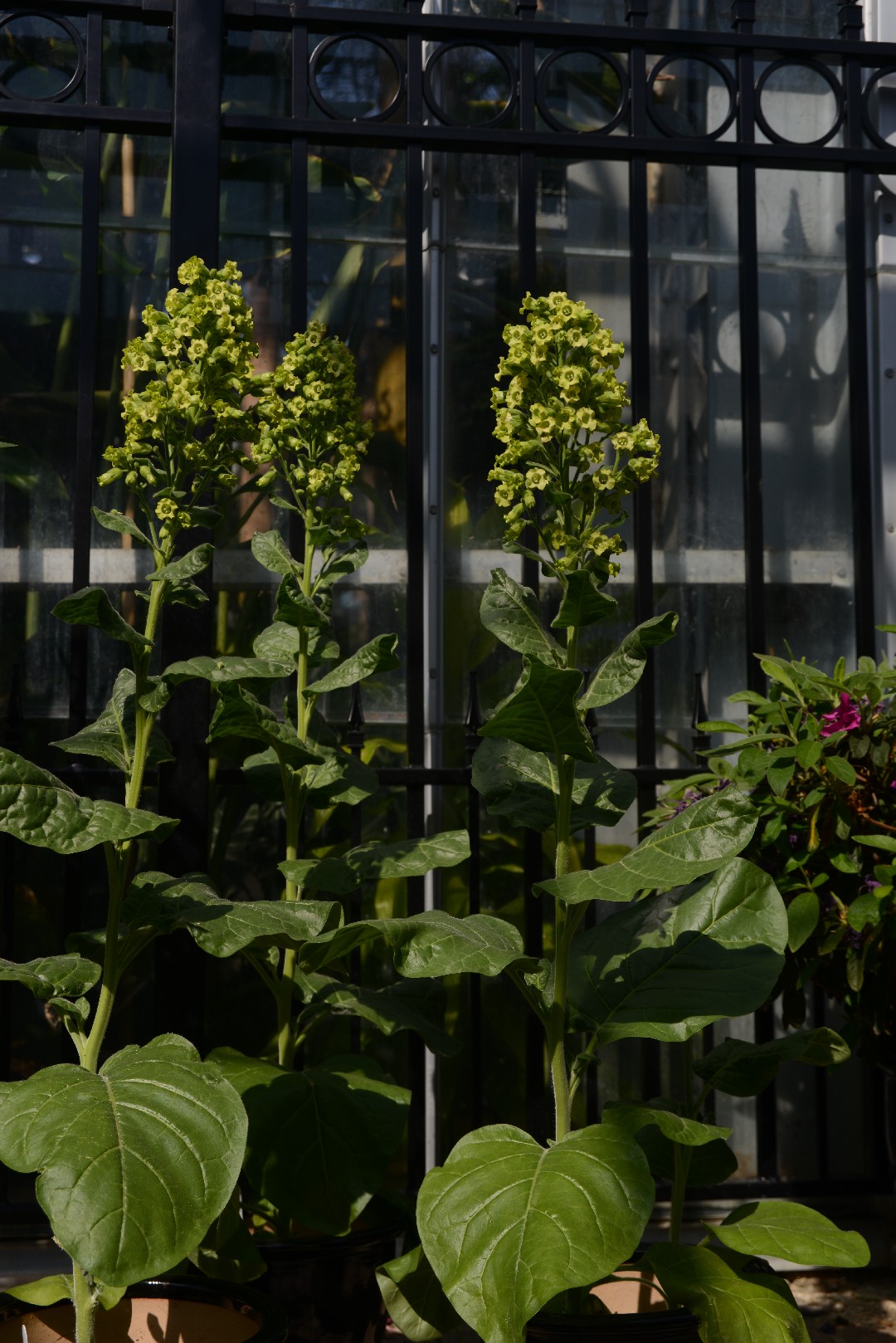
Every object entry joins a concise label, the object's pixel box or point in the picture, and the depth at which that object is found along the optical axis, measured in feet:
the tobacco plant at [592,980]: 7.07
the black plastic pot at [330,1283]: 7.71
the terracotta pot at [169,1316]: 7.29
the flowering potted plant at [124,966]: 6.80
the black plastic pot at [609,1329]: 7.26
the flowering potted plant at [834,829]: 8.03
